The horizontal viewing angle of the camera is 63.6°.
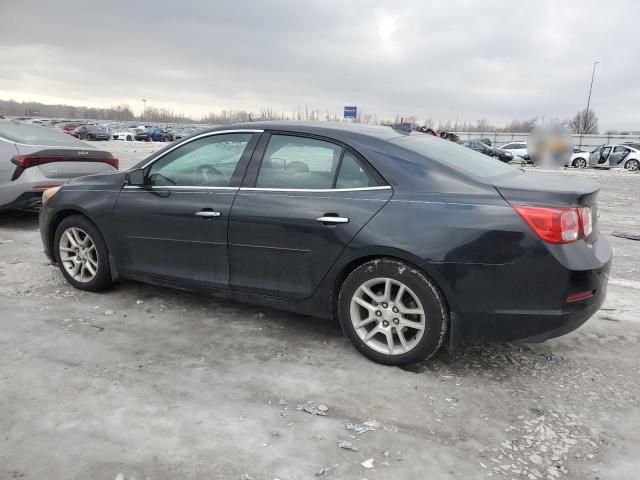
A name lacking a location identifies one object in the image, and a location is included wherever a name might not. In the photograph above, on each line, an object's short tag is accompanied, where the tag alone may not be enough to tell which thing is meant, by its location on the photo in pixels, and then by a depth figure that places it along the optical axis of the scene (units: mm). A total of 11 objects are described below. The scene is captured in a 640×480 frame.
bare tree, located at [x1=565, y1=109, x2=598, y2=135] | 61219
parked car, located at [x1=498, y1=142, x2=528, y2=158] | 33619
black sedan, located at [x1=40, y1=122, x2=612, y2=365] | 2990
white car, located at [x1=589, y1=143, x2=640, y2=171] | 26500
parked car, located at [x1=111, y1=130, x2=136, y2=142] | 52409
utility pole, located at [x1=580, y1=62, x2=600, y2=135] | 60744
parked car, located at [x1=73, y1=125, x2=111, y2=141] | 45875
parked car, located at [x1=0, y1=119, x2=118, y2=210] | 6918
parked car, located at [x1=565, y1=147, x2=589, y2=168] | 29031
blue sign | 31156
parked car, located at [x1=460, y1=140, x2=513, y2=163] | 31516
